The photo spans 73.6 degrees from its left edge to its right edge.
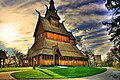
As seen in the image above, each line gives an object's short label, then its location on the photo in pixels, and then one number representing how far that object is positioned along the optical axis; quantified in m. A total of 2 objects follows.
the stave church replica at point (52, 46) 17.43
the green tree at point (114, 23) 8.38
